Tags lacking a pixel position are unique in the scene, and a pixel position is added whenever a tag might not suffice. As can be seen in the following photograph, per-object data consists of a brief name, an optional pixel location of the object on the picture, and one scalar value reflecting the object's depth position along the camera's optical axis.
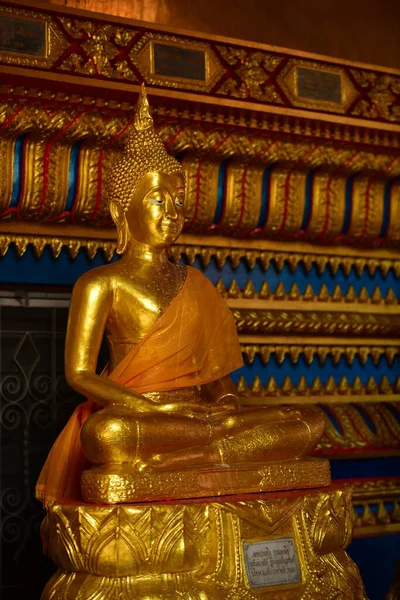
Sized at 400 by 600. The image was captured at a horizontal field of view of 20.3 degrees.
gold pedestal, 3.32
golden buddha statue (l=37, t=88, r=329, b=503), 3.47
